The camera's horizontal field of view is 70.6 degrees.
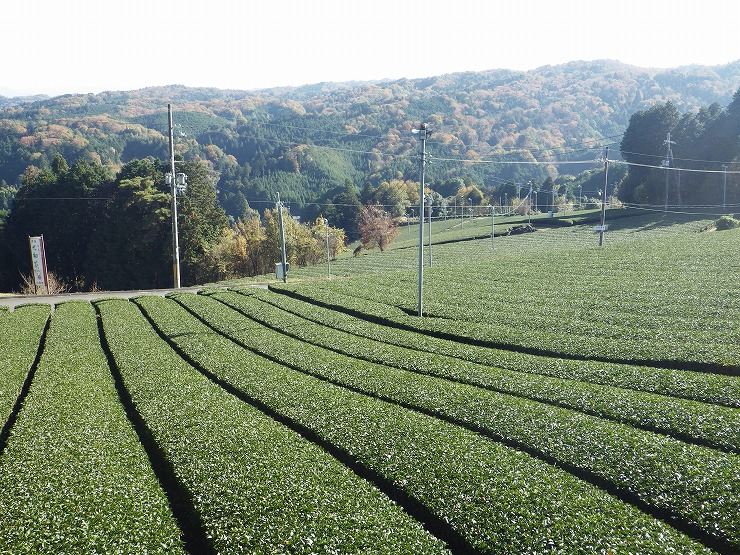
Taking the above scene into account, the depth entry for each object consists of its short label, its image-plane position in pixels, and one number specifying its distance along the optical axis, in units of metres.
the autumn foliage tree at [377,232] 101.81
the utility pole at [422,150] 28.39
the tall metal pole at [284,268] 49.79
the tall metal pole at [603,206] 55.71
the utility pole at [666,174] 83.81
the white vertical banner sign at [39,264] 44.91
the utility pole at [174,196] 43.61
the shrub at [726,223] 63.28
